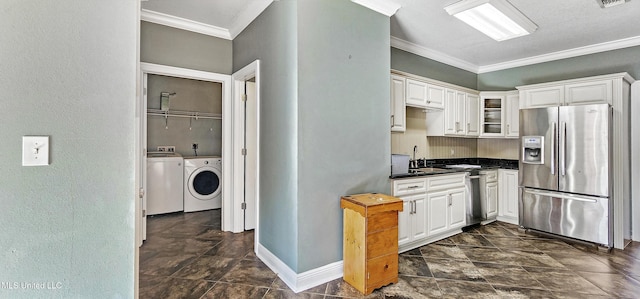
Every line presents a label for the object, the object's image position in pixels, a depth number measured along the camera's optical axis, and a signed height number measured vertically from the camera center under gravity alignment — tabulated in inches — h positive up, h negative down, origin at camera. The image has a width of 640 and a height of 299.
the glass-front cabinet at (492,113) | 180.9 +23.6
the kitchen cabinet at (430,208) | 122.1 -27.2
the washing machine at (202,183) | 184.7 -21.8
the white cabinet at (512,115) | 176.2 +22.0
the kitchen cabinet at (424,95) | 143.4 +29.5
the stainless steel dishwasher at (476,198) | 152.6 -26.4
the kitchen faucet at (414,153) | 164.4 -2.0
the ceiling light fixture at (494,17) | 105.2 +53.4
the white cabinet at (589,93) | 139.1 +29.4
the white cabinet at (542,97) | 154.3 +30.0
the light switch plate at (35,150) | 45.0 +0.0
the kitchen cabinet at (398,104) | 135.3 +22.2
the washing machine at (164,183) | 172.6 -20.5
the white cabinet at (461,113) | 164.9 +22.1
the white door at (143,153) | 121.7 -1.3
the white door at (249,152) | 144.7 -1.0
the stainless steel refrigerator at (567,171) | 129.2 -10.5
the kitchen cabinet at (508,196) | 168.6 -27.5
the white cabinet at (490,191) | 163.2 -24.2
